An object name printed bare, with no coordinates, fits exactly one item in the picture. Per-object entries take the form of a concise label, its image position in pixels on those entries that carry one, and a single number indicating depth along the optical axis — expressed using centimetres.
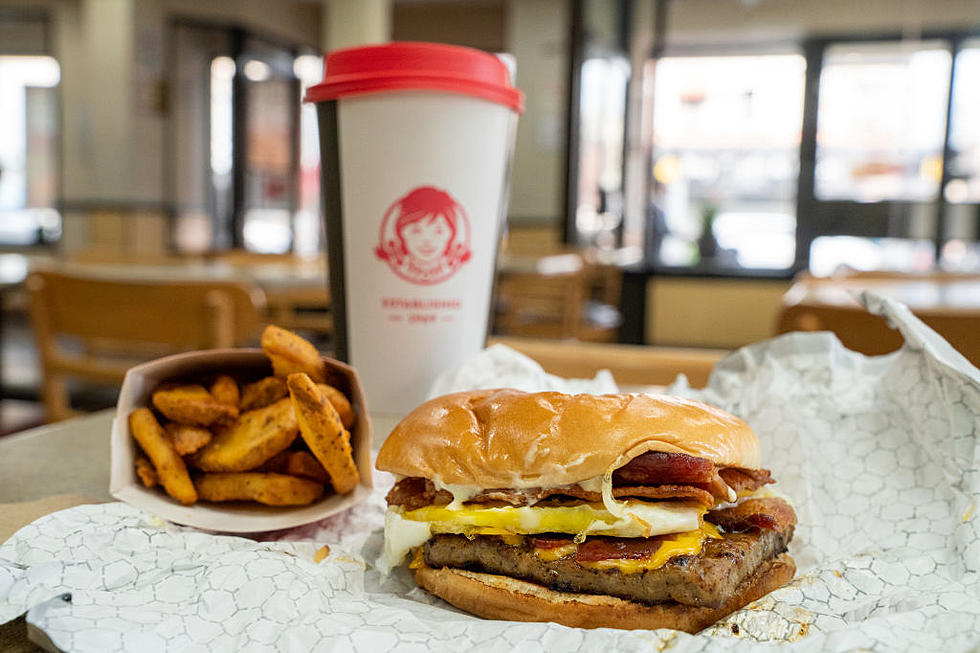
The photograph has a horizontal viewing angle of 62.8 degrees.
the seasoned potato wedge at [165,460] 24
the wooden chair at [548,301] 143
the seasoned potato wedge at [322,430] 22
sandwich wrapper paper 17
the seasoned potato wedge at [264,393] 26
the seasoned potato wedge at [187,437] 24
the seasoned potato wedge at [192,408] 25
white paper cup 31
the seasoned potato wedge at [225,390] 26
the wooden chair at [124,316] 62
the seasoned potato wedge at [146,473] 24
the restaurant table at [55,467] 23
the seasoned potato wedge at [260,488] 24
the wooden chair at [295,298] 106
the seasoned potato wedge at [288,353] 25
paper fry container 23
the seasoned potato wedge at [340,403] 25
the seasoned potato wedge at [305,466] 25
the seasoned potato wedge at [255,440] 24
